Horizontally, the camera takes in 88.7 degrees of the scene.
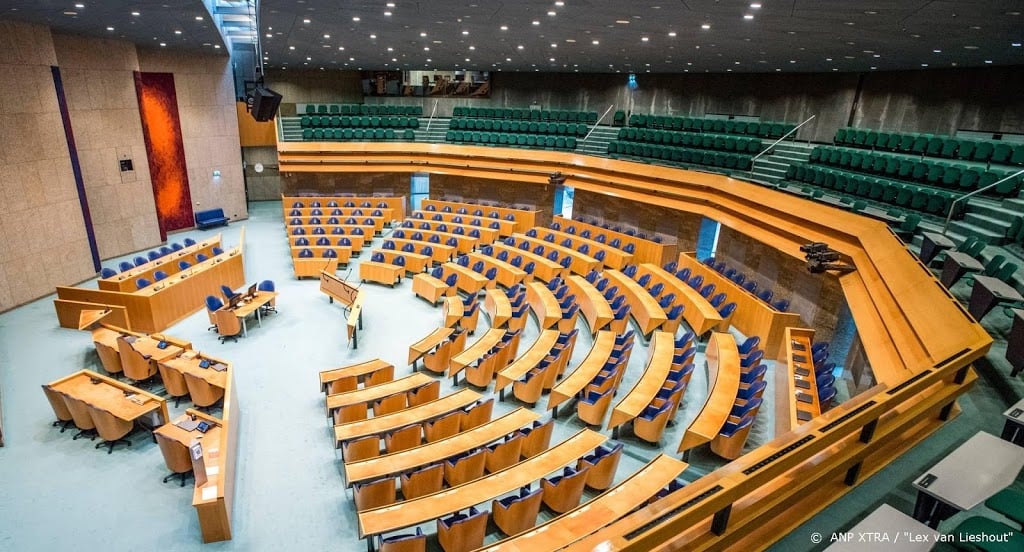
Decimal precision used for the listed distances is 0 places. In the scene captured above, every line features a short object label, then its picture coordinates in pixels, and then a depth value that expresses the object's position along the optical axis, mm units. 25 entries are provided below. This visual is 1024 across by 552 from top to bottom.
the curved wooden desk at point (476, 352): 8023
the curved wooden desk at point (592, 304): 9602
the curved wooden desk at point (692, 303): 9352
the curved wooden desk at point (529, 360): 7523
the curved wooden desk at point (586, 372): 7059
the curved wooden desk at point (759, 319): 8859
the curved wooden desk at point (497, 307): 9758
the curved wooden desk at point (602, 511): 4141
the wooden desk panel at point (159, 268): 9828
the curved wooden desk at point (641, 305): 9594
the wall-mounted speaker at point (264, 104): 10830
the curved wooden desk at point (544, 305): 9625
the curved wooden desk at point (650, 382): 6566
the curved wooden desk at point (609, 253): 12719
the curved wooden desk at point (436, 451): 5488
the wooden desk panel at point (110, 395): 6418
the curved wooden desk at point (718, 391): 6012
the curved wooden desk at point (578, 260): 12516
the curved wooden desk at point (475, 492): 4766
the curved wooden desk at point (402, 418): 6195
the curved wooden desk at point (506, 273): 11891
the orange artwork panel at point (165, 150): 14602
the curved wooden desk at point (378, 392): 6852
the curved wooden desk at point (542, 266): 12188
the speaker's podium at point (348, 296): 9141
